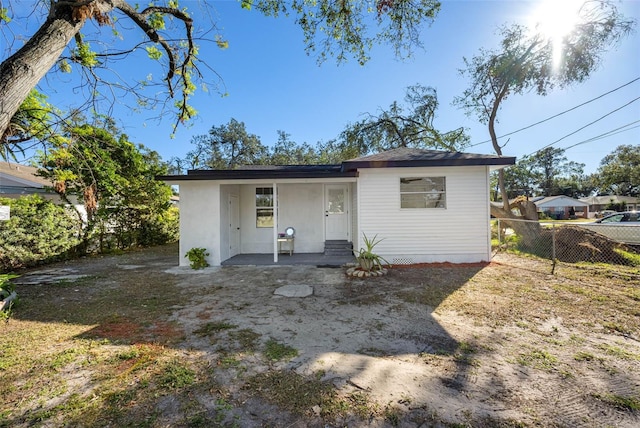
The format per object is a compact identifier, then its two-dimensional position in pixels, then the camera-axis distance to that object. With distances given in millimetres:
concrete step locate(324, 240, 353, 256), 8969
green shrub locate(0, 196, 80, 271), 7016
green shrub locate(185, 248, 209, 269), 7402
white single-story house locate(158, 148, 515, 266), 7430
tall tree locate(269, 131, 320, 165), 25422
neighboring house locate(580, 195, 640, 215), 37469
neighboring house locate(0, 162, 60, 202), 10758
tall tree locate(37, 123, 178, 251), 9828
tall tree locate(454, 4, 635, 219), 10430
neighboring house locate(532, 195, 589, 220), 40719
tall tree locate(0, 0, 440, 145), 2369
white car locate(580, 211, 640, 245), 9359
